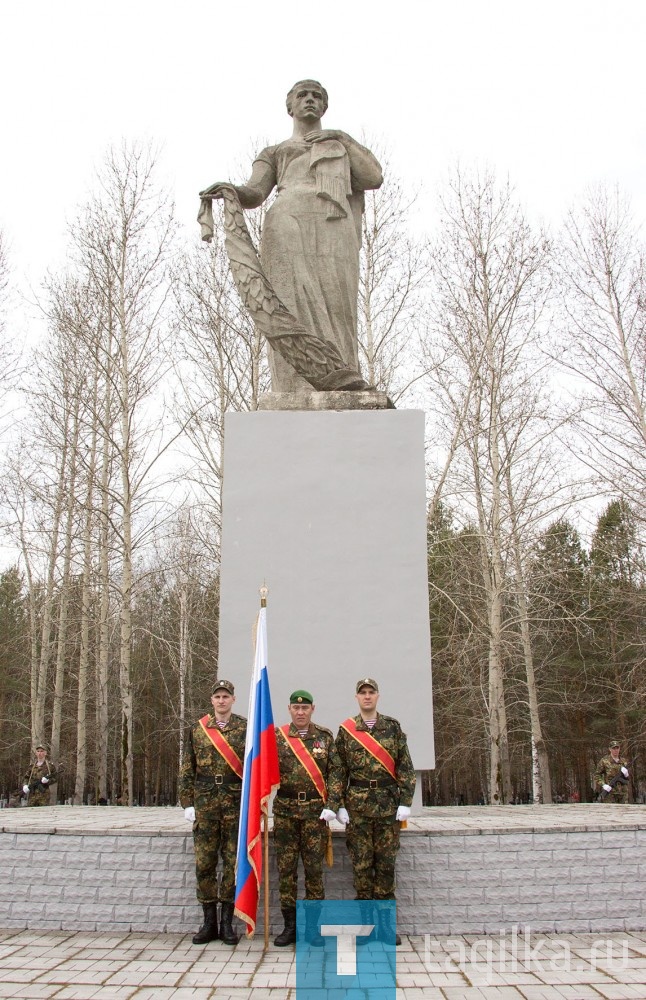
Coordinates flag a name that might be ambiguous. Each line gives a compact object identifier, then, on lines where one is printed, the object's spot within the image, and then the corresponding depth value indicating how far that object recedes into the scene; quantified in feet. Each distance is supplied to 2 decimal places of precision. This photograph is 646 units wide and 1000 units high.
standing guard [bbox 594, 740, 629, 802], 33.14
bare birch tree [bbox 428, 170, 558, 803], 46.32
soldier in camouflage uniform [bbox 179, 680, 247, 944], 12.73
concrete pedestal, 16.75
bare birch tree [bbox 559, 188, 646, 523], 45.60
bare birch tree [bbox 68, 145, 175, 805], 46.32
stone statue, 19.67
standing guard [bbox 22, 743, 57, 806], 37.78
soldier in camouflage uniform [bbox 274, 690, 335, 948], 12.64
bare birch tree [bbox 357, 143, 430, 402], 52.34
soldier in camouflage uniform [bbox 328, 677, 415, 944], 12.76
